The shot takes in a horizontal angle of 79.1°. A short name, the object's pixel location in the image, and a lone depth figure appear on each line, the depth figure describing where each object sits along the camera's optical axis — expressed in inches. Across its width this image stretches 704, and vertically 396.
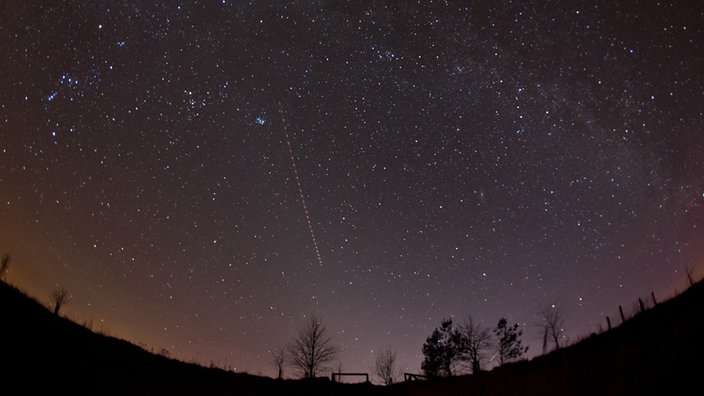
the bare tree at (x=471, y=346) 1951.3
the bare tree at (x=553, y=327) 1903.3
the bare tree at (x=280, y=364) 1766.0
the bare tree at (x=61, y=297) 1875.2
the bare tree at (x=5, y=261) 1143.9
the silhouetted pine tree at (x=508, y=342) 1916.6
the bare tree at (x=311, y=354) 1771.7
